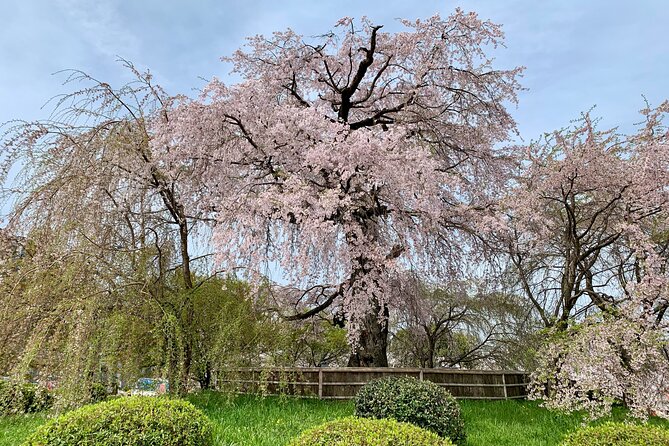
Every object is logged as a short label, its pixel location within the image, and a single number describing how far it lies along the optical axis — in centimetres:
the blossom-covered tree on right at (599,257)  612
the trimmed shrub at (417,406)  575
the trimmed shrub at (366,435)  367
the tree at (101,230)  588
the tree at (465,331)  1205
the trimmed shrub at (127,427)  413
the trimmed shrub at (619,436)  409
